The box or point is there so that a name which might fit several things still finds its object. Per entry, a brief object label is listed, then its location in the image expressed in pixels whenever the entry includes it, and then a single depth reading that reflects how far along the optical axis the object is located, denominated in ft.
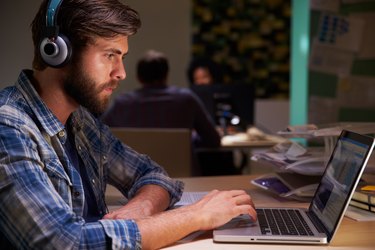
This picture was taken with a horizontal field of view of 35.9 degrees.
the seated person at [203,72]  16.16
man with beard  3.38
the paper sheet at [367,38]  11.91
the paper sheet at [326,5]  12.15
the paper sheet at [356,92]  12.09
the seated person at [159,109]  10.66
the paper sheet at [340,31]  12.07
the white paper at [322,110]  12.51
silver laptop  3.81
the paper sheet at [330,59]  12.27
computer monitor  12.44
